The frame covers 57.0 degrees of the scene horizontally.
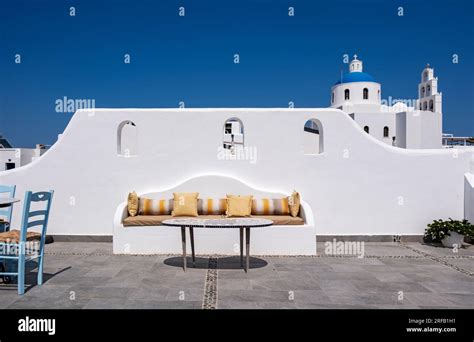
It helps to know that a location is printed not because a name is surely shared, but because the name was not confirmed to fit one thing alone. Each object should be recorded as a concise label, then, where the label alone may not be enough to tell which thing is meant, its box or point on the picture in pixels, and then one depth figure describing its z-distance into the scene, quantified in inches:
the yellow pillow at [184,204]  316.8
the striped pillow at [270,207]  324.5
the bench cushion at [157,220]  308.8
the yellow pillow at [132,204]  323.6
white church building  1387.8
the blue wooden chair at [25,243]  207.5
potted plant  332.8
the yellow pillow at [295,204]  322.7
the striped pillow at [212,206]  327.0
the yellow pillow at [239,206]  315.0
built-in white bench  307.3
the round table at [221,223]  236.4
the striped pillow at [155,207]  325.7
